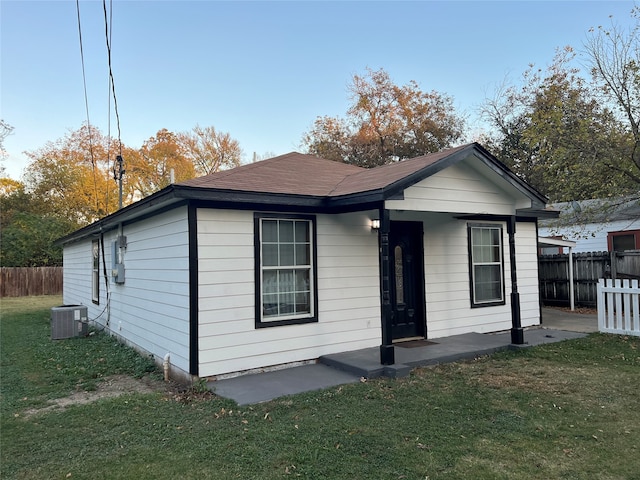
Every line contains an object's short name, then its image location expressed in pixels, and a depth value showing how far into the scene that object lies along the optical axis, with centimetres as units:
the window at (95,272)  1095
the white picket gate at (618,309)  805
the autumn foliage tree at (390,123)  2388
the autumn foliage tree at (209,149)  2908
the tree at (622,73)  1105
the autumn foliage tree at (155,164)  2802
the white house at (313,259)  568
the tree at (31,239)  2528
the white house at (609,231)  1523
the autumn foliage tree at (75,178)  2758
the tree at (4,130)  2279
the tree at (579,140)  1141
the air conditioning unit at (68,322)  936
